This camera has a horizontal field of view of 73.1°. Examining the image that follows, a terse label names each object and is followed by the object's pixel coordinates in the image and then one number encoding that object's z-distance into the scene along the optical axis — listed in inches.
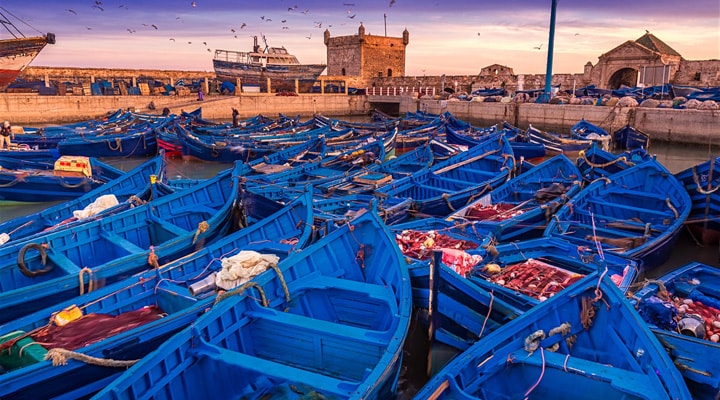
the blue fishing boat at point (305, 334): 166.7
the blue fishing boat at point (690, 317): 178.2
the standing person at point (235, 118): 1158.6
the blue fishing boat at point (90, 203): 342.2
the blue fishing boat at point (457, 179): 434.9
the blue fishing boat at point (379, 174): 460.4
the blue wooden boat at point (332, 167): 491.8
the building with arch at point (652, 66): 1530.5
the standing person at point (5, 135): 697.2
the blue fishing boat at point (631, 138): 891.4
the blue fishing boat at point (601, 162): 532.4
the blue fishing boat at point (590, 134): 832.9
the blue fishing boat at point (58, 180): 538.9
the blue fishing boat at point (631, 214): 340.1
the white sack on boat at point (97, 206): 355.3
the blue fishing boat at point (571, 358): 166.4
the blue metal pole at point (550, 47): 1075.3
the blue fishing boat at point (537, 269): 246.2
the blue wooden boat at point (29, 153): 640.4
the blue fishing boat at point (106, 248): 240.4
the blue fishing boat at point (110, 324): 165.2
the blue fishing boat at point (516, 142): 779.4
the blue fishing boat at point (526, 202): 364.2
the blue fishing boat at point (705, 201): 415.2
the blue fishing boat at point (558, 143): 808.9
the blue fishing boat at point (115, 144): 786.9
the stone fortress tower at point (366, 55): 2139.5
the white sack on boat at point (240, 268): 240.1
